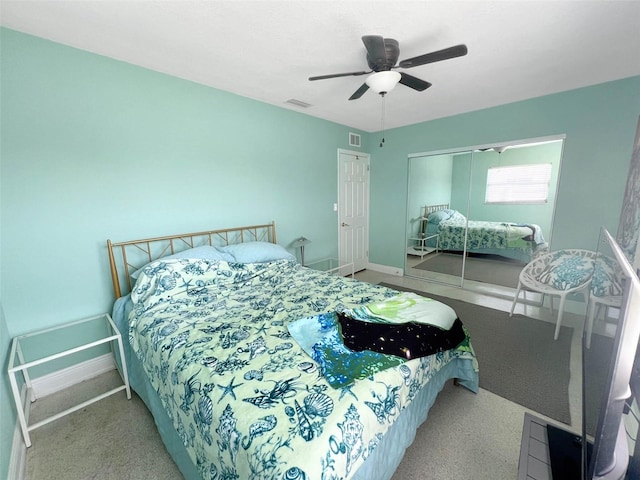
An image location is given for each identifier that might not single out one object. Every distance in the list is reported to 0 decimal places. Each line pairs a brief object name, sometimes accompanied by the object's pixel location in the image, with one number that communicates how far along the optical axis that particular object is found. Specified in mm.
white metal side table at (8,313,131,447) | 1563
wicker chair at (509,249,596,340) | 2635
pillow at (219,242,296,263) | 2623
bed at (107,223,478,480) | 960
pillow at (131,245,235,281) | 2328
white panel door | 4355
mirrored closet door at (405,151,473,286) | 3911
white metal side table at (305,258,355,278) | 4005
